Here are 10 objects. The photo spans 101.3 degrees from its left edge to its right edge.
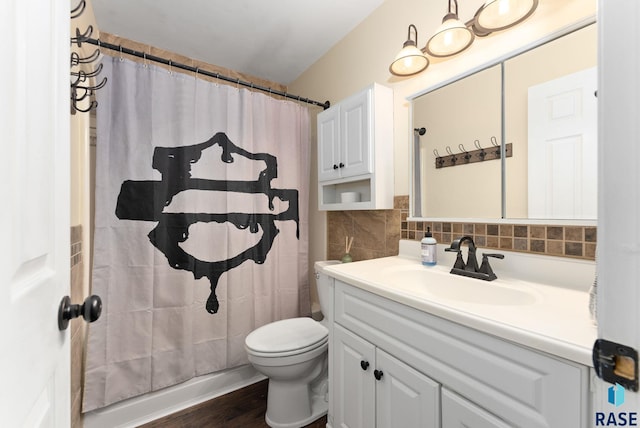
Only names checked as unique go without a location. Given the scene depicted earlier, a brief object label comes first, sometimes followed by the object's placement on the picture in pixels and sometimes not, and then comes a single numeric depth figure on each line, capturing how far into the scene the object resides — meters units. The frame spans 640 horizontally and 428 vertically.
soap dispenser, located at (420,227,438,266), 1.28
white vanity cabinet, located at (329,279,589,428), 0.57
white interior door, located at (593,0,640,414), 0.35
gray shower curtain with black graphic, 1.45
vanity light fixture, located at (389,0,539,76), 1.04
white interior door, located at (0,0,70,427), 0.35
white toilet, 1.37
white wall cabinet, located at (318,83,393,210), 1.52
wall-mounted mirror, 0.91
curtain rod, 1.40
